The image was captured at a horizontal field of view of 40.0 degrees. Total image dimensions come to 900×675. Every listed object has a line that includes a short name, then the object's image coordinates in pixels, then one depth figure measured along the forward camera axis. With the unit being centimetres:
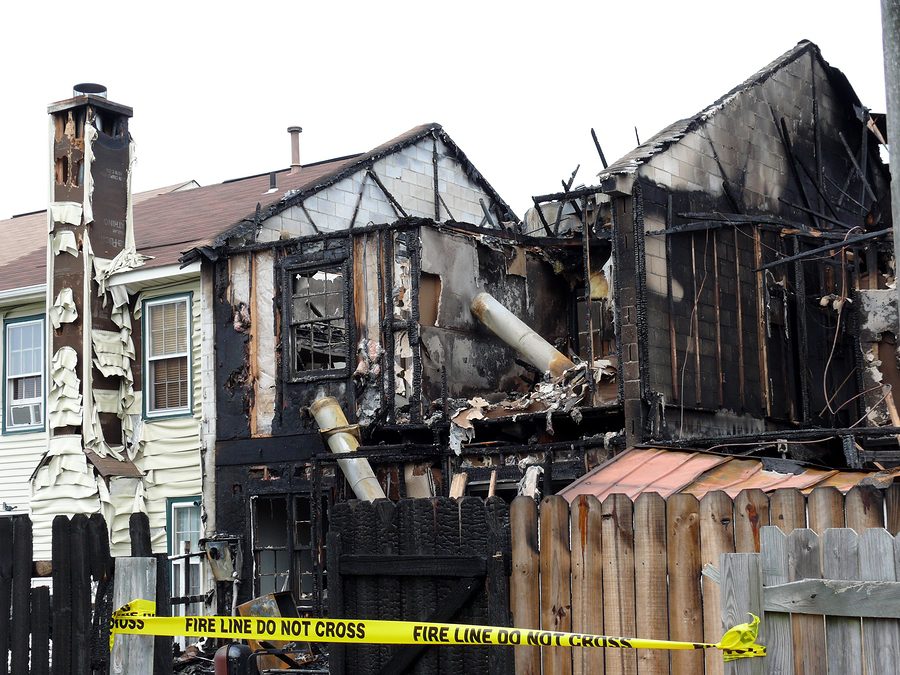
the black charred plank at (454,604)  721
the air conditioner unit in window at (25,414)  2122
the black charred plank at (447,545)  732
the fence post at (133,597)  790
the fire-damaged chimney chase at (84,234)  1983
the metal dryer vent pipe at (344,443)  1780
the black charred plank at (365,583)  760
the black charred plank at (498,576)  709
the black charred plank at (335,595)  768
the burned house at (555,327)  1683
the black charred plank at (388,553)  755
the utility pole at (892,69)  700
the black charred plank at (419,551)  740
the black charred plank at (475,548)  724
